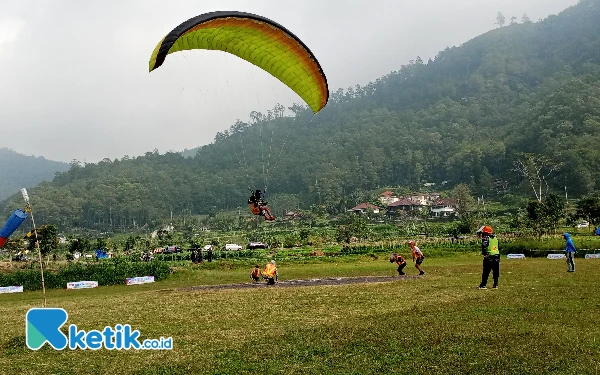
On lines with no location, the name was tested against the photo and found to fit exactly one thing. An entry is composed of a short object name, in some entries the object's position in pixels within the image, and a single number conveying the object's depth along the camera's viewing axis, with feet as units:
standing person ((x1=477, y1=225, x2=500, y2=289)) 47.24
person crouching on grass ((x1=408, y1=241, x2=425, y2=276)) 69.51
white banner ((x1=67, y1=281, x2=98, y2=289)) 108.17
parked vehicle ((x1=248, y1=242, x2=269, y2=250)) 216.13
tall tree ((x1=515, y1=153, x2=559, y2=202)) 354.95
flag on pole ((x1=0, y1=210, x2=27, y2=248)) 63.16
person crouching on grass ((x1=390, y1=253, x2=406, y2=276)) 71.77
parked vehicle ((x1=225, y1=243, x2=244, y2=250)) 234.42
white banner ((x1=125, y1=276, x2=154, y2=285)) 107.96
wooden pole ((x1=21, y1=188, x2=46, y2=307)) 44.07
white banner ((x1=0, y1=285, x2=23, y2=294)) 108.58
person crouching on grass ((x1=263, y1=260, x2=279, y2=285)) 70.90
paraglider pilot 66.39
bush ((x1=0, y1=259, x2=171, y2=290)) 110.83
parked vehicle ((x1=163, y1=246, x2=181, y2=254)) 205.67
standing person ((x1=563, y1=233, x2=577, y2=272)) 62.54
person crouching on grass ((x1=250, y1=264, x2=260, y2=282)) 78.02
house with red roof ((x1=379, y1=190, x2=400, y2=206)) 411.21
